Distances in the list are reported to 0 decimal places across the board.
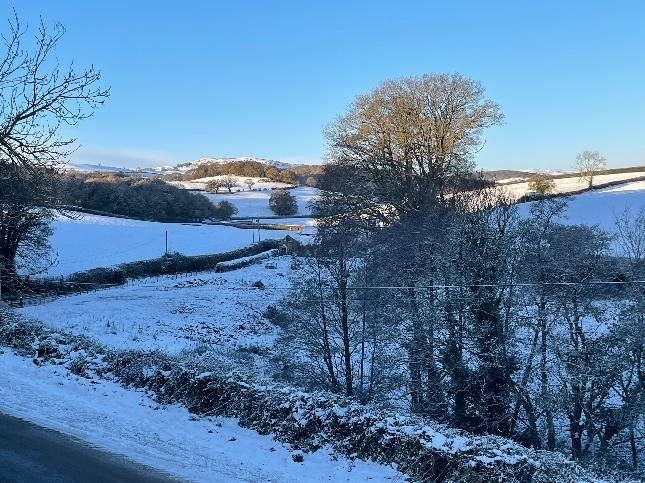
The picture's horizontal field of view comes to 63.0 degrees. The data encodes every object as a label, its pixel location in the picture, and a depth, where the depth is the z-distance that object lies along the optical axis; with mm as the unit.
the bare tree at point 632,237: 19883
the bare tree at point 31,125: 14352
